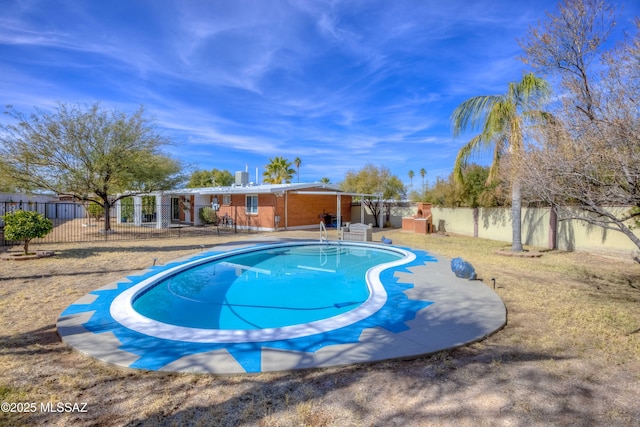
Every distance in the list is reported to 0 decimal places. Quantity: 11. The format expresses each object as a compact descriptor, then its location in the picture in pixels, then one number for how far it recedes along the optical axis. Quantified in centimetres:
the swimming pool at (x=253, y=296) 477
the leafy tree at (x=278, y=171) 4266
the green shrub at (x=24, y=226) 932
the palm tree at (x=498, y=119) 1059
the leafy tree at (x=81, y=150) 1349
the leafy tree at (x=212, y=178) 4738
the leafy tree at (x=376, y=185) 2434
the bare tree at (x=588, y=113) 400
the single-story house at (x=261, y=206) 2023
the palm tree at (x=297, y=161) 5650
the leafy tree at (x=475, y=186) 1659
